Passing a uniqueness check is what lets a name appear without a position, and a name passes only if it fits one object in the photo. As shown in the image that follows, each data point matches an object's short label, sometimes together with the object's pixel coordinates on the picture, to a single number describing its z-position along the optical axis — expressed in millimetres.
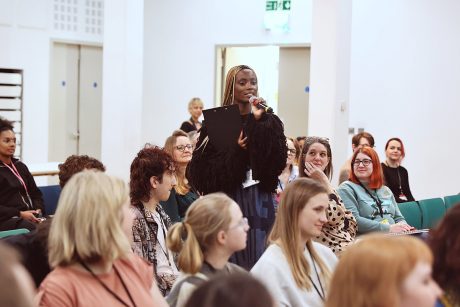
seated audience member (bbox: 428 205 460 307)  2590
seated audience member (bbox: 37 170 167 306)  2652
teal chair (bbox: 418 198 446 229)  6555
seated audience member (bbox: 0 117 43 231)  6352
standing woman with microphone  4094
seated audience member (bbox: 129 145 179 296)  4051
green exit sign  11453
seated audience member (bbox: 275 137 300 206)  6508
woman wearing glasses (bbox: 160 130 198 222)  5027
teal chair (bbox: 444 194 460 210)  7022
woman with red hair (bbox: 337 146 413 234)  5812
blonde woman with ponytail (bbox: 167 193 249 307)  3035
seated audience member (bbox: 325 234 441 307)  2010
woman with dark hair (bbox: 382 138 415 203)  8016
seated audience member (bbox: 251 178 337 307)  3375
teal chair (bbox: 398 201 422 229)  6457
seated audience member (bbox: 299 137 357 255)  4812
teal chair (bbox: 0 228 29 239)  3933
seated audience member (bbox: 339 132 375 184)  8430
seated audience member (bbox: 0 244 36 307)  1642
